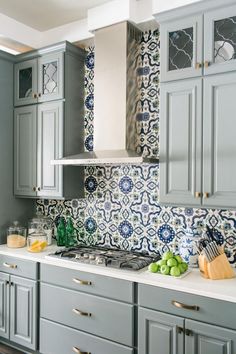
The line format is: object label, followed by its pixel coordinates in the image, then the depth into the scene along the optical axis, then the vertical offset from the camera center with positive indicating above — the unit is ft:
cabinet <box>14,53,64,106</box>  9.90 +2.89
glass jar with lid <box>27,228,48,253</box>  9.59 -1.85
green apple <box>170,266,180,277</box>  7.20 -1.97
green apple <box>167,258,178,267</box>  7.36 -1.82
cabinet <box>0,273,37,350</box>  8.95 -3.57
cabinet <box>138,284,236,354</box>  6.28 -2.80
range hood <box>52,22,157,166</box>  8.88 +2.21
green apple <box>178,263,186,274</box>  7.34 -1.92
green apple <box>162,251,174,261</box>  7.56 -1.72
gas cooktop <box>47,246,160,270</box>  7.94 -1.99
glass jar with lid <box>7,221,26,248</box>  10.08 -1.76
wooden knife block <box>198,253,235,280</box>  7.13 -1.90
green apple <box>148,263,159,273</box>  7.52 -1.98
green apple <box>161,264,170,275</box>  7.34 -1.97
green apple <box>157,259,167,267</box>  7.52 -1.86
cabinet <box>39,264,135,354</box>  7.45 -3.15
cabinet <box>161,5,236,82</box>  7.15 +2.88
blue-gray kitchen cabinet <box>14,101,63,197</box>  9.94 +0.82
